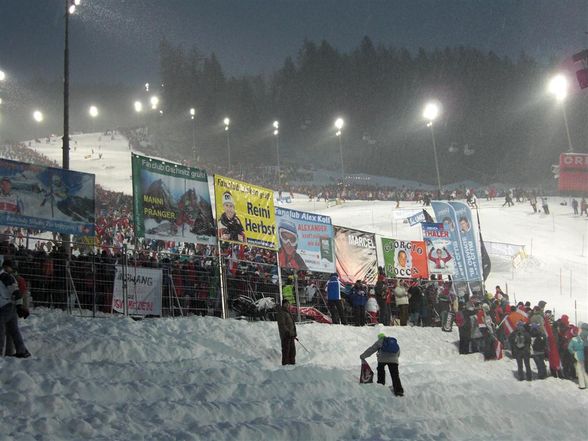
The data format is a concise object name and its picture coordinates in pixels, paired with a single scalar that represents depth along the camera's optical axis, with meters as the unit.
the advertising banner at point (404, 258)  20.23
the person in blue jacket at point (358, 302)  17.60
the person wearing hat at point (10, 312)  9.16
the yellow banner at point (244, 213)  14.87
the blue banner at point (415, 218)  33.74
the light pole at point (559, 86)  31.84
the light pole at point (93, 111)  96.75
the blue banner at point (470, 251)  22.08
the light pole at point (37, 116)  66.64
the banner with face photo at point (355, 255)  18.31
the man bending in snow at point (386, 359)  11.10
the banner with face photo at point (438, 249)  21.36
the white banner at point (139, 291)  13.02
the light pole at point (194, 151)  78.88
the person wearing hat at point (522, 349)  16.00
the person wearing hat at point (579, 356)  16.28
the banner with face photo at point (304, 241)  16.73
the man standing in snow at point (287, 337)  12.20
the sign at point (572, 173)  26.80
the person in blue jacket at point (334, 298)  16.88
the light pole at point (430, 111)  41.19
